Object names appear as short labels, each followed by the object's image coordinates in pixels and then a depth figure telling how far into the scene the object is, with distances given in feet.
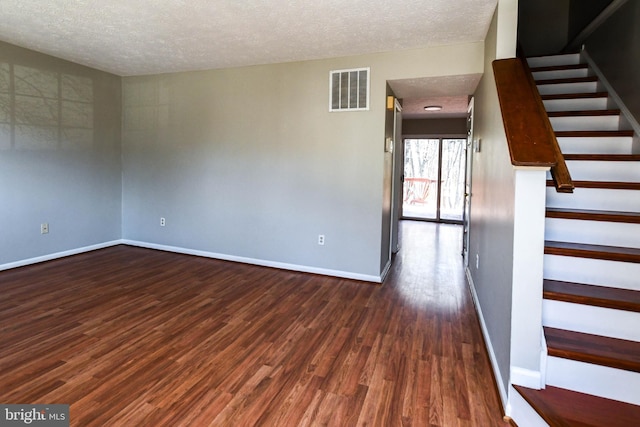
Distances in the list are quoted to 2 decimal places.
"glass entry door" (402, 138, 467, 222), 27.25
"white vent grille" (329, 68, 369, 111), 12.39
